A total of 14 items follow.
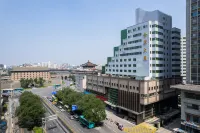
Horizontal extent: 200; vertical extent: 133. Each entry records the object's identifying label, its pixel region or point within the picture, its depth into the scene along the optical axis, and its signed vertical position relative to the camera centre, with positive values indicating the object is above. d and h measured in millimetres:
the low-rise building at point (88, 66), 119425 +909
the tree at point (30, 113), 50125 -16162
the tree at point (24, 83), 138375 -15024
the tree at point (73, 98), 66500 -14180
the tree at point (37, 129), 47303 -20594
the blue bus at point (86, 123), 50844 -19879
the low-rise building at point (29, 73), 169138 -6856
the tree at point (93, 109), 49844 -14775
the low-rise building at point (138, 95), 54000 -11865
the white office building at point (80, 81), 95125 -9655
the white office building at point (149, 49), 61250 +8413
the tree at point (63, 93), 76800 -14108
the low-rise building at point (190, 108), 43125 -12541
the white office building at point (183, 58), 113712 +7052
